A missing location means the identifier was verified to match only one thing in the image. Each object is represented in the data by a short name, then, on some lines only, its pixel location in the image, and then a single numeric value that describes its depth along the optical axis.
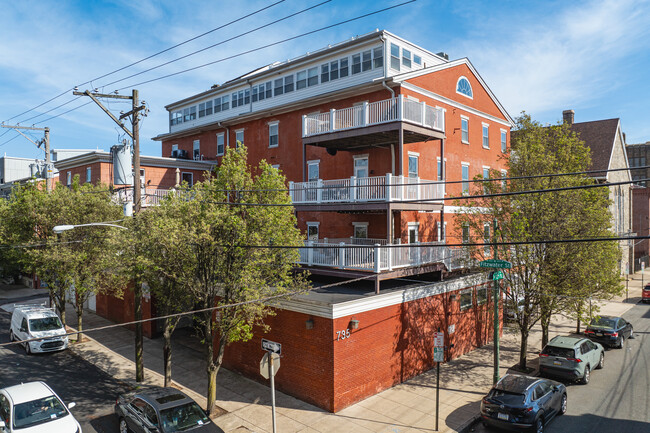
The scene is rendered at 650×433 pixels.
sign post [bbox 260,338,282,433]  11.16
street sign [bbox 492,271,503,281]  15.70
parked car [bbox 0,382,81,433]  11.15
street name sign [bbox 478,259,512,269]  15.37
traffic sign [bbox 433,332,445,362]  13.45
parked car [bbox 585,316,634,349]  21.78
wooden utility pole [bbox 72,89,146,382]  15.17
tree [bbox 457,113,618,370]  16.84
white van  20.16
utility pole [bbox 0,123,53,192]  26.63
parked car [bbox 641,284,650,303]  35.06
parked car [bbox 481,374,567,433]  12.17
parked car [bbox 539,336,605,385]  16.45
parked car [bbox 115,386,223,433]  11.05
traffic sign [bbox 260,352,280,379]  11.16
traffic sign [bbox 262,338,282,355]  11.40
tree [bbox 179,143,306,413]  13.02
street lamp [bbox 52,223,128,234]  13.64
